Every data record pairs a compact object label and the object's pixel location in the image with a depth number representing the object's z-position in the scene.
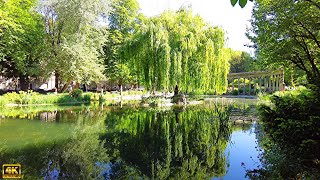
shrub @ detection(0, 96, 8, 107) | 20.66
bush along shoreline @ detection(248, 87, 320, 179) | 4.82
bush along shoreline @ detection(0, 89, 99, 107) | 22.05
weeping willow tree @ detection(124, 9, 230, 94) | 19.02
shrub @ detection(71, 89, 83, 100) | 27.42
